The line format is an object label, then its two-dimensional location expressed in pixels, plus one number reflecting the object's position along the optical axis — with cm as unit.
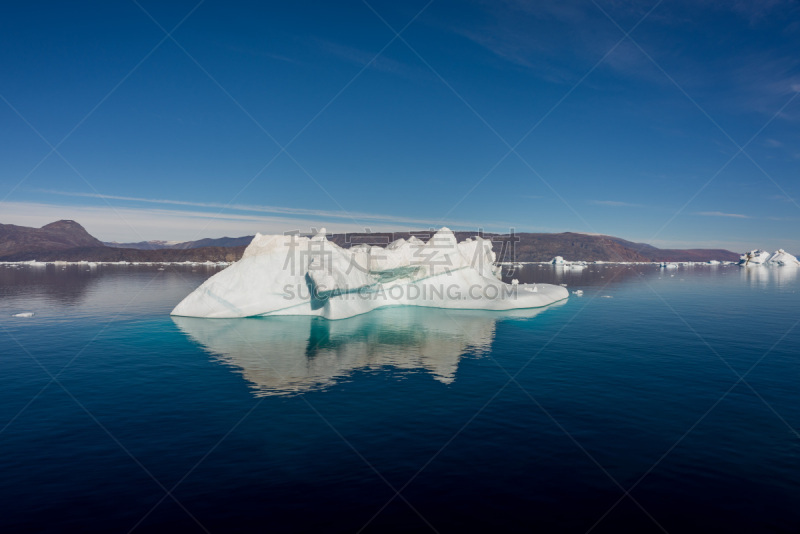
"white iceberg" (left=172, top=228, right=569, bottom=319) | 3459
